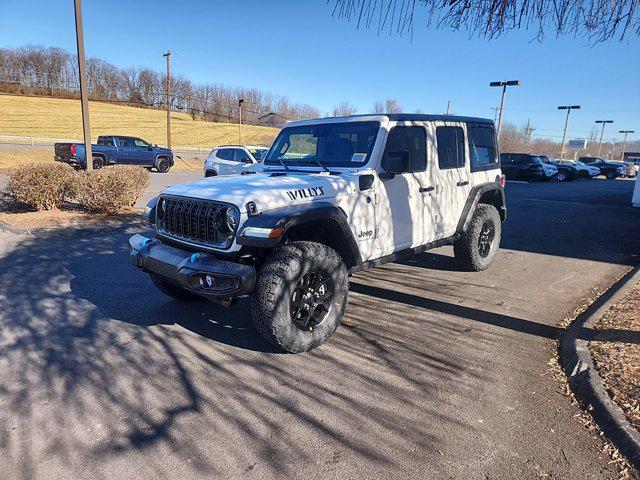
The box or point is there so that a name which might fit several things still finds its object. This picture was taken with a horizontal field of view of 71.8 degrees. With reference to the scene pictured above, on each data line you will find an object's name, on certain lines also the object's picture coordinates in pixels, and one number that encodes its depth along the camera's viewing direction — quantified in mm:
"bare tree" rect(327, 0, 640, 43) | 2799
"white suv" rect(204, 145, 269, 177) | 14789
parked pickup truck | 20328
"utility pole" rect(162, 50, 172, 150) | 34094
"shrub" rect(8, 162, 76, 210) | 8852
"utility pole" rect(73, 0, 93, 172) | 11102
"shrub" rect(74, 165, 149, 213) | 9188
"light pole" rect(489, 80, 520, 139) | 30562
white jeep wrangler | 3350
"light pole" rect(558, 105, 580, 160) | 47038
